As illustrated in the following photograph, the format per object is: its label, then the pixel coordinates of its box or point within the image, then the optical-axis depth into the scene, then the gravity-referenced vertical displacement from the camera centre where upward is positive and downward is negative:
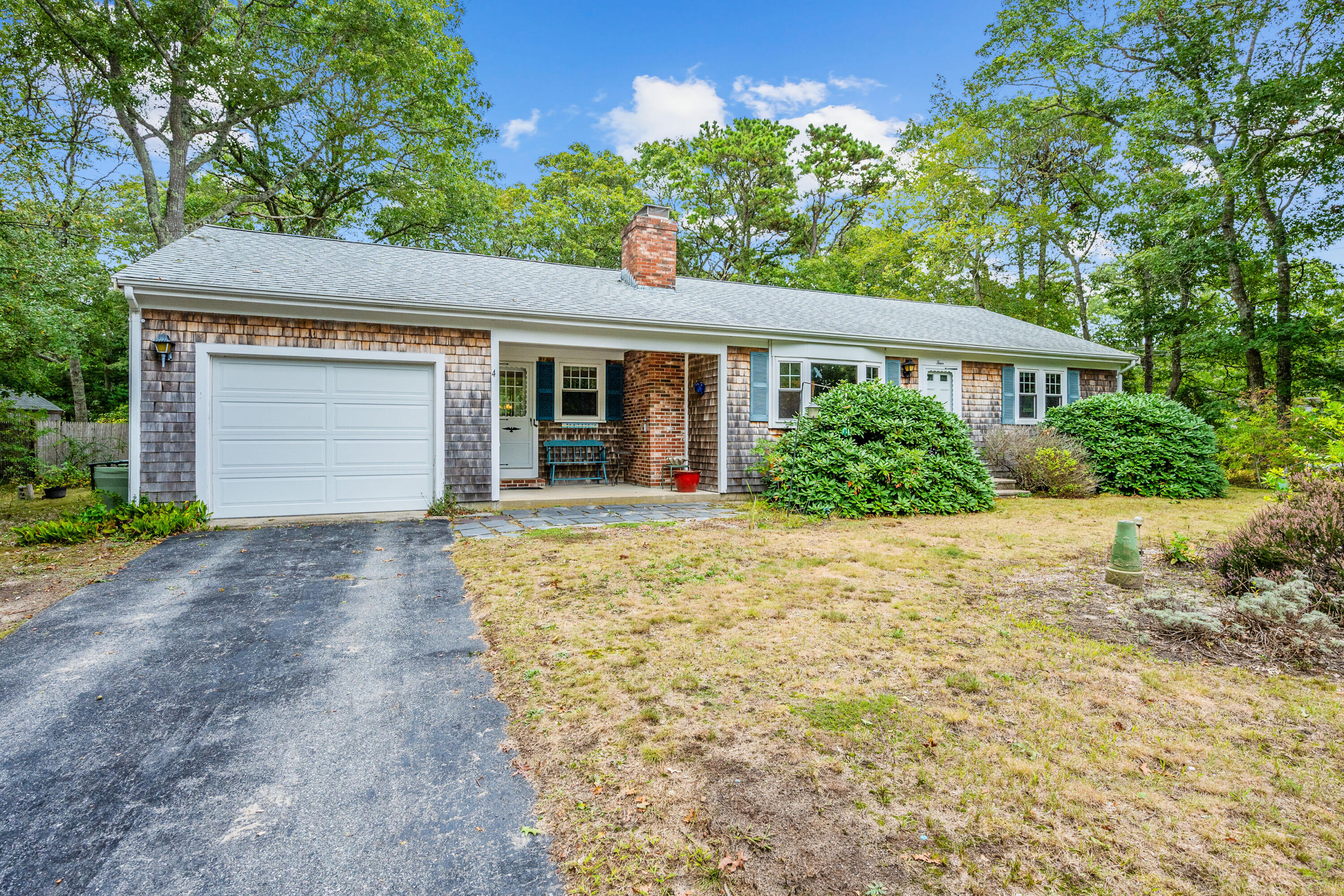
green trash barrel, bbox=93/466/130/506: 7.42 -0.42
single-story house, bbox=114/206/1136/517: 7.27 +1.30
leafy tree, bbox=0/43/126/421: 7.60 +3.30
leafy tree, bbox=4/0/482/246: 9.00 +7.93
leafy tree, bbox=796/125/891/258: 24.31 +10.80
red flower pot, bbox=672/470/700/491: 10.35 -0.54
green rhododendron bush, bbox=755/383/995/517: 8.73 -0.16
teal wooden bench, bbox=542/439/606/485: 11.63 -0.11
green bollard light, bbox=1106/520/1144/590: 4.82 -0.90
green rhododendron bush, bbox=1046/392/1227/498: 10.78 -0.01
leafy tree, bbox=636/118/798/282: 23.70 +10.26
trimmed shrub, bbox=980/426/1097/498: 10.71 -0.19
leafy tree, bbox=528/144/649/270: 22.20 +8.96
